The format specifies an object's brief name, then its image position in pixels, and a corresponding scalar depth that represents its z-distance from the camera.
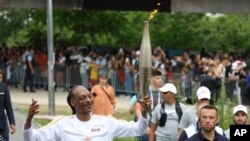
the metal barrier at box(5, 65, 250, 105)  26.53
